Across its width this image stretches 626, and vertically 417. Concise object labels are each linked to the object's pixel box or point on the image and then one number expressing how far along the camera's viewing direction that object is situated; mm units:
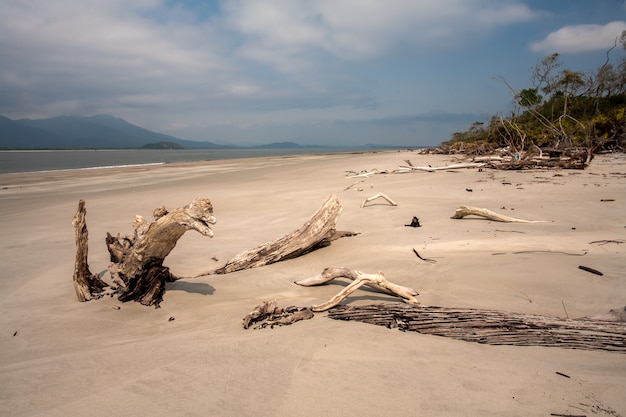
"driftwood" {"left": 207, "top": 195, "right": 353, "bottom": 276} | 4800
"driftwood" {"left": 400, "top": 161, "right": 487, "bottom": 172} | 15541
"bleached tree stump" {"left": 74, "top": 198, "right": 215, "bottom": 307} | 3344
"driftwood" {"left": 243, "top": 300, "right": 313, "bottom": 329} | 2992
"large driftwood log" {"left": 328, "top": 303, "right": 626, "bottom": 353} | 2338
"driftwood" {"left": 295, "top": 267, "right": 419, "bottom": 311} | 3182
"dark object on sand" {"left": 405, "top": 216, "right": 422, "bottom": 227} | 6387
